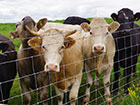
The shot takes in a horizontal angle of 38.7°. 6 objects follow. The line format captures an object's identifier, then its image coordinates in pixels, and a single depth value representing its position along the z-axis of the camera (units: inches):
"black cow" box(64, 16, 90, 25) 255.3
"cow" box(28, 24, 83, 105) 117.5
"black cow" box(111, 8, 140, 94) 192.1
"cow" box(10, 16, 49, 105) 129.6
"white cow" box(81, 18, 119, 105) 148.6
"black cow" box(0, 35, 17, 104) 139.2
